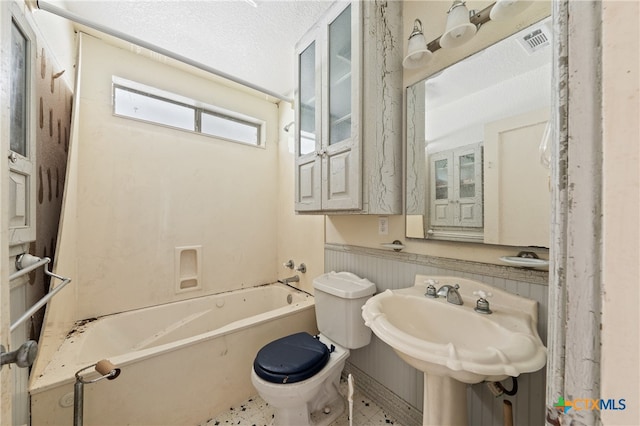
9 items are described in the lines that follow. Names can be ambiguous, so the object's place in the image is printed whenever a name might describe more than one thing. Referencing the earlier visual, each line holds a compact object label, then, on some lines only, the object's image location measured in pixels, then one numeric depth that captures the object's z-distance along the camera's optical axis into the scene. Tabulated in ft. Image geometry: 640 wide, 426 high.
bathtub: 3.75
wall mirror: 3.22
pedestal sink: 2.32
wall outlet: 5.03
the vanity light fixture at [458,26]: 3.18
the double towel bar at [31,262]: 2.92
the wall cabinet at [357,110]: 4.41
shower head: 7.91
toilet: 3.97
